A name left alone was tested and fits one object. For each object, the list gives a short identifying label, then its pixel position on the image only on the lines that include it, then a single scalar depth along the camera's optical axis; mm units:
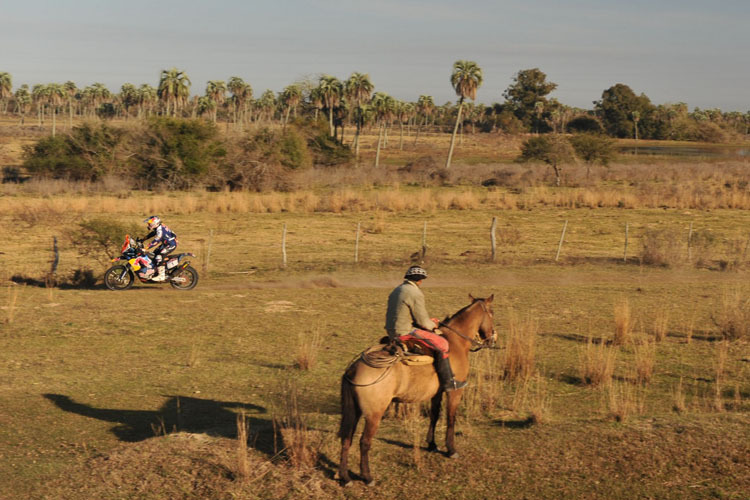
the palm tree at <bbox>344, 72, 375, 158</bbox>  72125
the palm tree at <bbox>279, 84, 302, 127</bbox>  86681
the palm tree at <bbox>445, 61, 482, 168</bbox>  65125
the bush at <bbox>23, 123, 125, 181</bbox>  45656
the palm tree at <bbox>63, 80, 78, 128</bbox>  128325
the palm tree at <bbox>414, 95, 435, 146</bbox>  106562
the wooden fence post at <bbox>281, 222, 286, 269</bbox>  23670
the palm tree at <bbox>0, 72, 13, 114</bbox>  119688
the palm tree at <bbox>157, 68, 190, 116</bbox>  76312
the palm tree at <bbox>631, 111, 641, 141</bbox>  124219
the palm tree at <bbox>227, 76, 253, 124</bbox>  102562
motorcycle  19312
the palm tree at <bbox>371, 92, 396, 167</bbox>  77938
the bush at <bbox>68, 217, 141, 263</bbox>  22359
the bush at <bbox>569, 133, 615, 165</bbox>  59062
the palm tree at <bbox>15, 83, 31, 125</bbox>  138625
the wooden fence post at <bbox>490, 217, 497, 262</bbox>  25125
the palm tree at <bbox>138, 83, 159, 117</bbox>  113250
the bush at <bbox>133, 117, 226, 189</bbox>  44406
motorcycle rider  19125
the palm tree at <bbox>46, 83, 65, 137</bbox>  113875
